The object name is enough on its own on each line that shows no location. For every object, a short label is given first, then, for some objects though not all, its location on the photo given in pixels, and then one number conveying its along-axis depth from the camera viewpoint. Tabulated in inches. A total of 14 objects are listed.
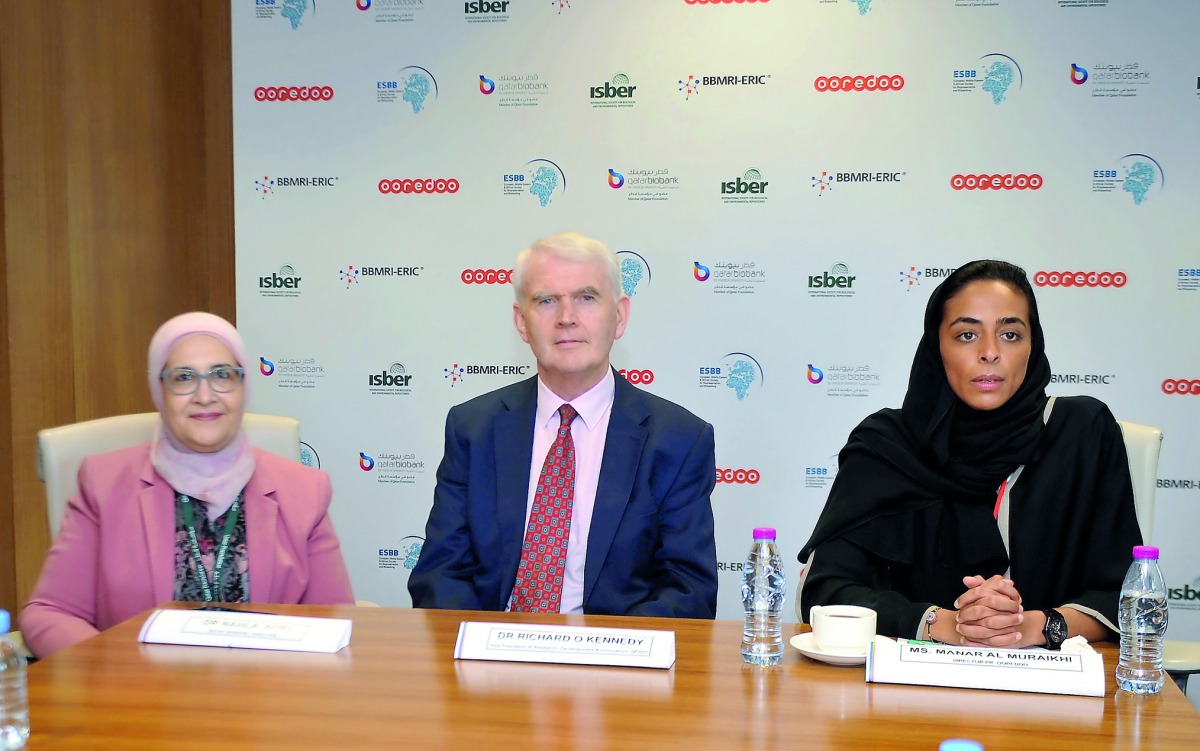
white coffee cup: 71.8
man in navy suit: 100.7
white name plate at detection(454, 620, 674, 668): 70.5
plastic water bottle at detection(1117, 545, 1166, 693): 66.5
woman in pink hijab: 94.6
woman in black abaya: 92.8
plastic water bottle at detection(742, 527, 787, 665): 71.6
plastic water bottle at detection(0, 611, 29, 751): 58.6
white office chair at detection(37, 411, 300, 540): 101.2
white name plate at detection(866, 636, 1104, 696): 65.8
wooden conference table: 58.5
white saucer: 70.7
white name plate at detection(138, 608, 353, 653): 74.2
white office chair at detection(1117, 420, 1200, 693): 96.2
